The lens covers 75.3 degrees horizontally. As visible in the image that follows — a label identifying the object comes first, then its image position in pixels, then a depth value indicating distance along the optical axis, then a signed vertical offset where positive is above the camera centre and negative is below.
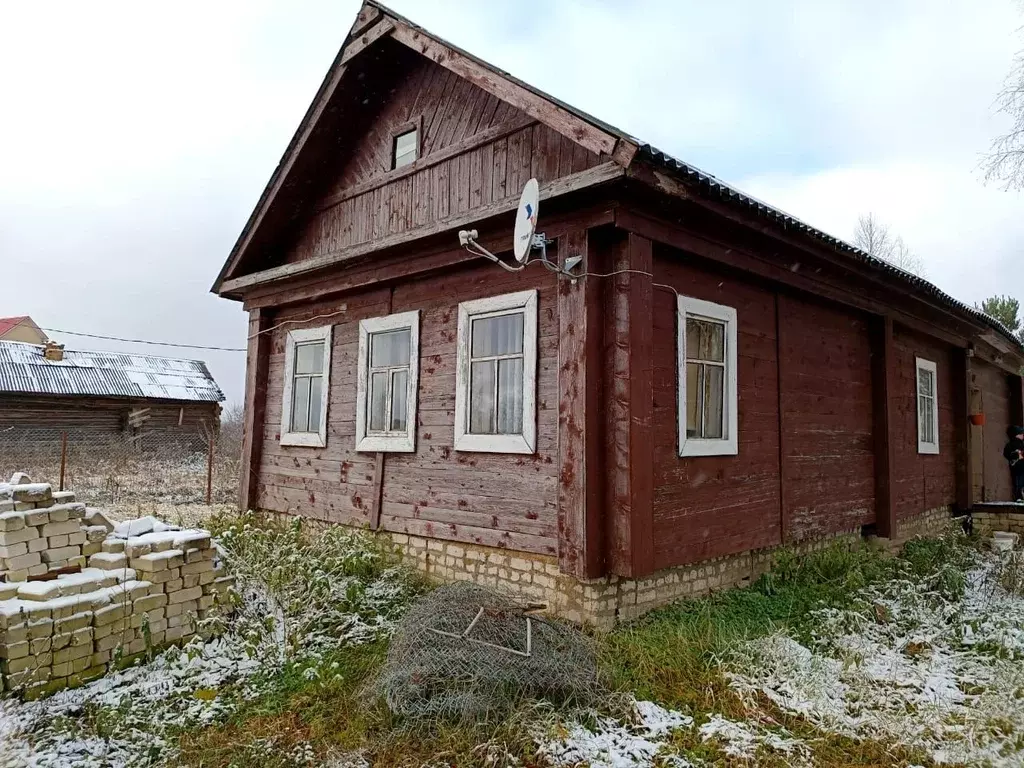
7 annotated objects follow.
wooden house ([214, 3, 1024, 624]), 5.72 +0.96
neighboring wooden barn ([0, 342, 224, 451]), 21.38 +0.96
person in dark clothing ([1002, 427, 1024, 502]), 13.85 -0.17
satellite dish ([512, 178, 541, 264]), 5.42 +1.78
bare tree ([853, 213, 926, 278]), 30.17 +9.37
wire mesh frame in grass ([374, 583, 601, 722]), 4.21 -1.50
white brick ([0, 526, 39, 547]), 5.14 -0.87
